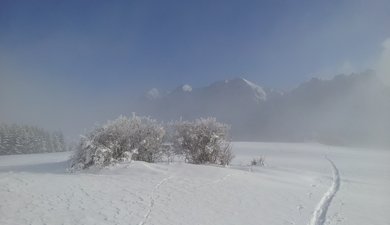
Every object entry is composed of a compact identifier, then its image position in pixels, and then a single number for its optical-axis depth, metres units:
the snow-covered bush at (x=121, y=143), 17.61
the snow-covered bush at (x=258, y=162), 28.02
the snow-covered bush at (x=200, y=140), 23.02
